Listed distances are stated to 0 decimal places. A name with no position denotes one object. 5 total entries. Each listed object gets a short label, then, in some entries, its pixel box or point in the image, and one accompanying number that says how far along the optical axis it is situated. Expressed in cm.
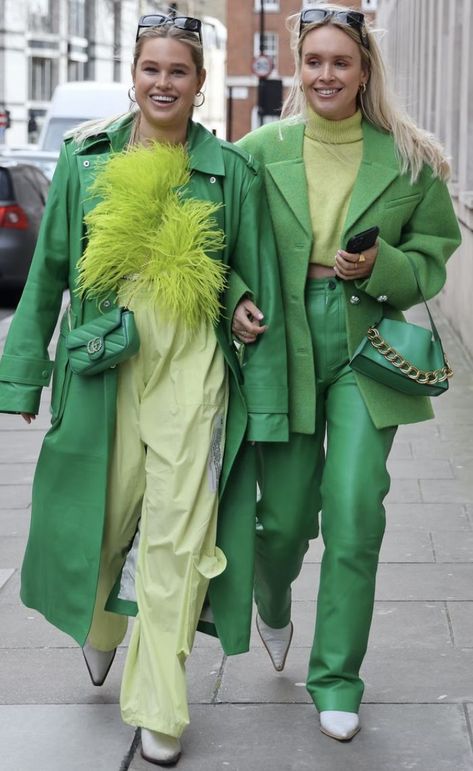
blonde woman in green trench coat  389
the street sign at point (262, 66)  3760
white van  2948
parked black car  1638
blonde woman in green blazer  400
